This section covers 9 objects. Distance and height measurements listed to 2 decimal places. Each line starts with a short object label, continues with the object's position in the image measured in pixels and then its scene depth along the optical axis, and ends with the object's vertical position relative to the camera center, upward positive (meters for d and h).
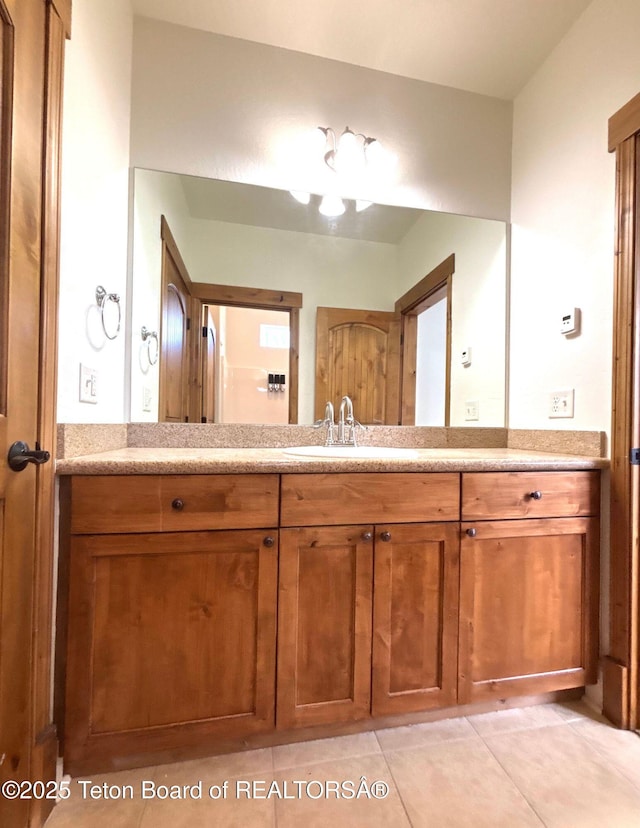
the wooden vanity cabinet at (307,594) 1.01 -0.53
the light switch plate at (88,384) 1.15 +0.09
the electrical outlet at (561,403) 1.52 +0.07
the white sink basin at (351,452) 1.32 -0.13
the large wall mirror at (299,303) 1.56 +0.51
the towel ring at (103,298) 1.24 +0.38
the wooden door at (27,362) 0.82 +0.11
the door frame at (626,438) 1.27 -0.06
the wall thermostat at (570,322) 1.49 +0.39
